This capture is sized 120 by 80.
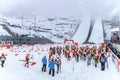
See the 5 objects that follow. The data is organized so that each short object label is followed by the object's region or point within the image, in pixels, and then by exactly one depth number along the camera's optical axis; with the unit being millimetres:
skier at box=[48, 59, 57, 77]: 7348
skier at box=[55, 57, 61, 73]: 7657
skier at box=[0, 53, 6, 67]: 8074
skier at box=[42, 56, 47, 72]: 7770
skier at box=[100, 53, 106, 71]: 7853
